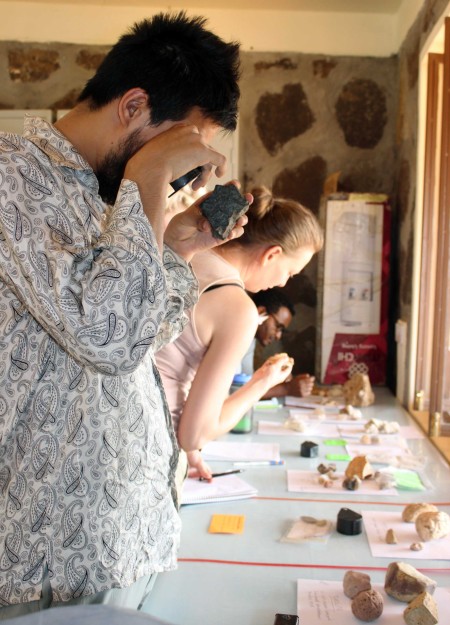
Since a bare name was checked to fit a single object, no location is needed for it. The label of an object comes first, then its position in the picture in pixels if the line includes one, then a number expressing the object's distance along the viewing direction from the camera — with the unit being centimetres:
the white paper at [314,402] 265
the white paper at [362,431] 224
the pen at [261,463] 190
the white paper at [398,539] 135
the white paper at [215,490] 163
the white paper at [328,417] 242
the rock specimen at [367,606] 111
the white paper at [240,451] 197
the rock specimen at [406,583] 116
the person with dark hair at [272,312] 303
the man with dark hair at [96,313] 79
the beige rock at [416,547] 136
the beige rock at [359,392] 269
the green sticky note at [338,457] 199
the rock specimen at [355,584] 116
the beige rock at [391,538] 140
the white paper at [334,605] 111
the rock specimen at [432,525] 140
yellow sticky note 146
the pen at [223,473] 176
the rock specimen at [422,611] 106
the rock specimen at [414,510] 149
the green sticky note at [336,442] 213
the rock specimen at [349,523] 144
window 230
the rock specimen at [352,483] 171
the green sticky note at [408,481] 173
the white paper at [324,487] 170
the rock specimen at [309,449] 198
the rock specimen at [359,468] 177
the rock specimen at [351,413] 245
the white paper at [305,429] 225
